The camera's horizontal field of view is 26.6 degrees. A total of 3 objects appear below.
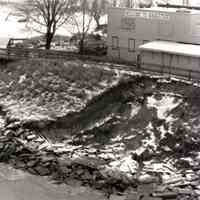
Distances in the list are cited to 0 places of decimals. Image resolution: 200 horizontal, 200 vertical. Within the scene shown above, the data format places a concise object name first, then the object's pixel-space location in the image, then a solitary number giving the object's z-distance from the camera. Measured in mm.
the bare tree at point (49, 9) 45781
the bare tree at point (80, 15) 49716
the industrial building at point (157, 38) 36031
